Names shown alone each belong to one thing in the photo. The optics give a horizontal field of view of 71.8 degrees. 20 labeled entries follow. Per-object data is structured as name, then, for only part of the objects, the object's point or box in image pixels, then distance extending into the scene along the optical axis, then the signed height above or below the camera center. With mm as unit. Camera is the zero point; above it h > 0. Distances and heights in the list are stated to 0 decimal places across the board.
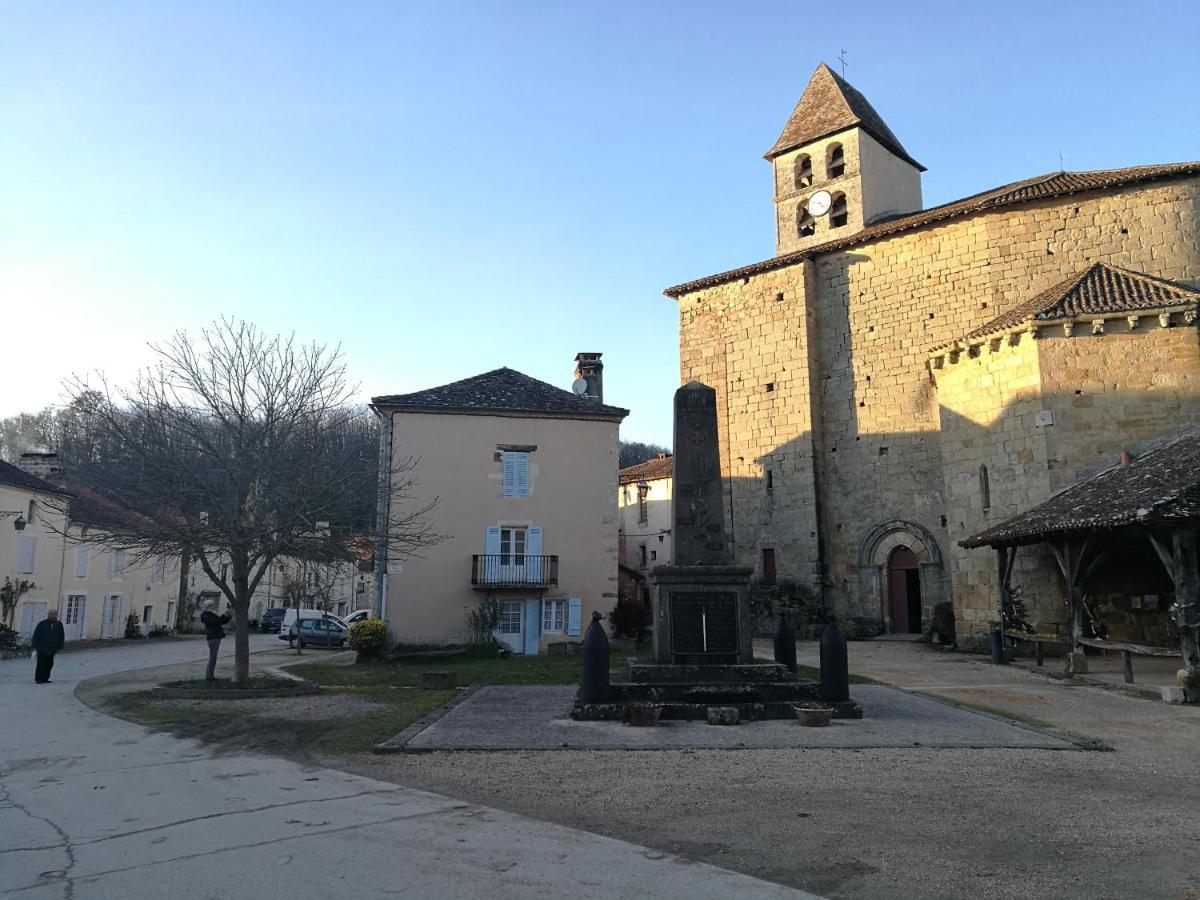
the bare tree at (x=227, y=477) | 12203 +1624
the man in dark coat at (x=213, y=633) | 12773 -756
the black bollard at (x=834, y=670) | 9141 -955
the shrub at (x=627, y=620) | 21125 -908
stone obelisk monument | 9664 -186
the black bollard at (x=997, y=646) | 16031 -1188
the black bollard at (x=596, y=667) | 9094 -907
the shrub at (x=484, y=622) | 19703 -891
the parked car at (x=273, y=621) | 37781 -1647
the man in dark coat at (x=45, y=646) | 13445 -989
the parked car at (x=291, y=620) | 26516 -1243
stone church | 17422 +5544
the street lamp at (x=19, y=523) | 23016 +1698
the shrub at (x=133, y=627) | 30266 -1552
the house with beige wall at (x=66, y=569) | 23484 +501
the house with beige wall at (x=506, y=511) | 19953 +1808
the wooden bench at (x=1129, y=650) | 11717 -949
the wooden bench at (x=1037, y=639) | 14734 -1006
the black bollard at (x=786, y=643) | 11055 -778
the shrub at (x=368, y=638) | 18391 -1178
